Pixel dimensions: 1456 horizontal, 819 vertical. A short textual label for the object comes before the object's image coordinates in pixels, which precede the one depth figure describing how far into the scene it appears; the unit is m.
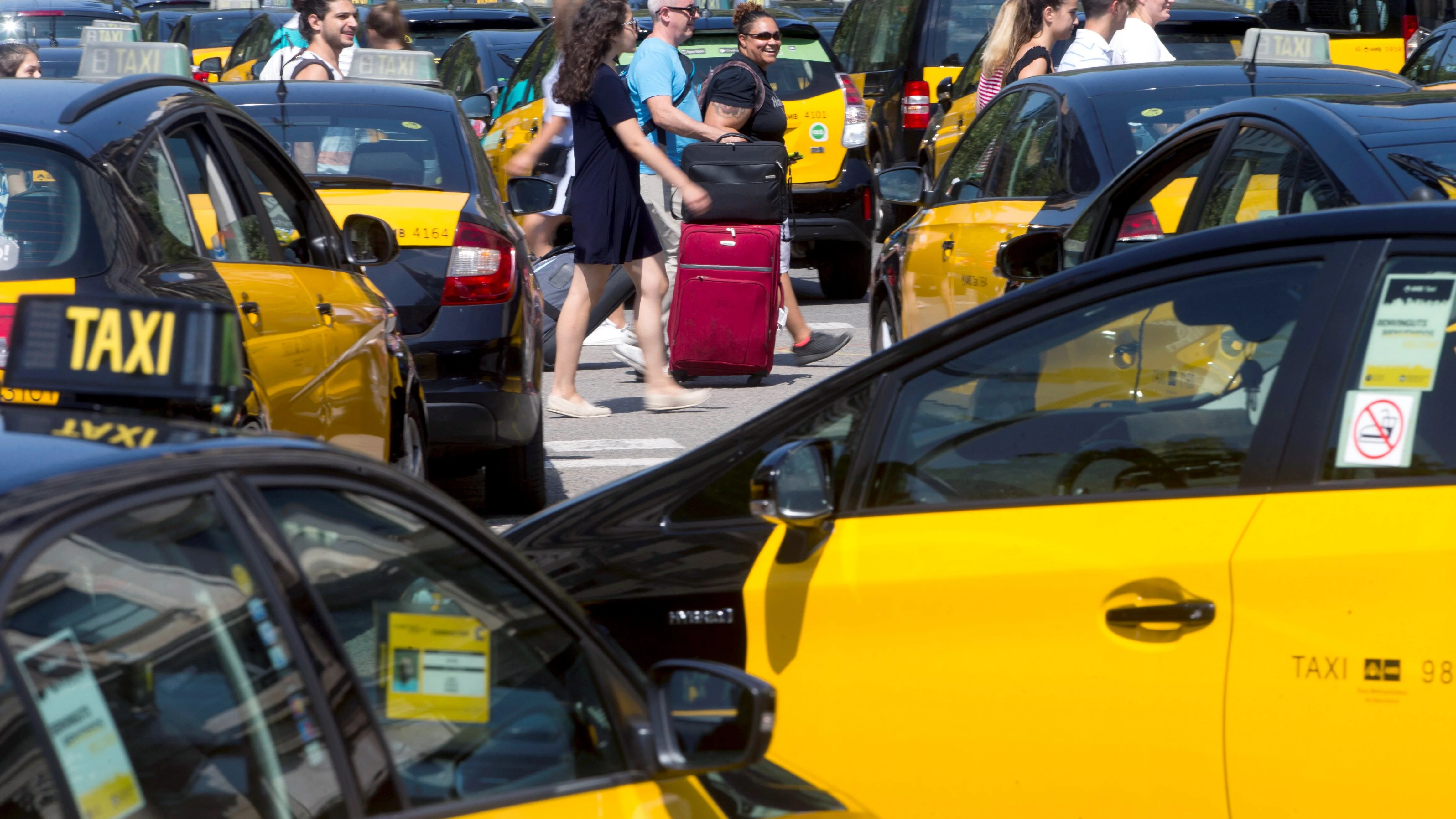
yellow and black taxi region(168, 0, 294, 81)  44.12
